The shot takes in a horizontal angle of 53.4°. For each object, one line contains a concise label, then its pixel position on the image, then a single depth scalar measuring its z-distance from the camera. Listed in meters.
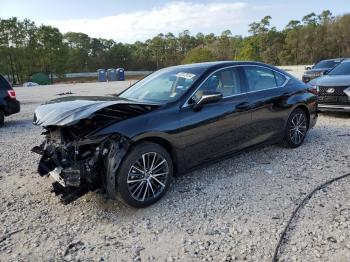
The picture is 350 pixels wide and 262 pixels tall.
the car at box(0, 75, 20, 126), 10.12
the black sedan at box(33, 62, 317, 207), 3.87
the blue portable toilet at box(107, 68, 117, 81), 50.75
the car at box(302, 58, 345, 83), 16.02
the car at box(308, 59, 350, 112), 8.45
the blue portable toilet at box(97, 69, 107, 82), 51.03
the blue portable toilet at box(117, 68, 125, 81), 50.88
